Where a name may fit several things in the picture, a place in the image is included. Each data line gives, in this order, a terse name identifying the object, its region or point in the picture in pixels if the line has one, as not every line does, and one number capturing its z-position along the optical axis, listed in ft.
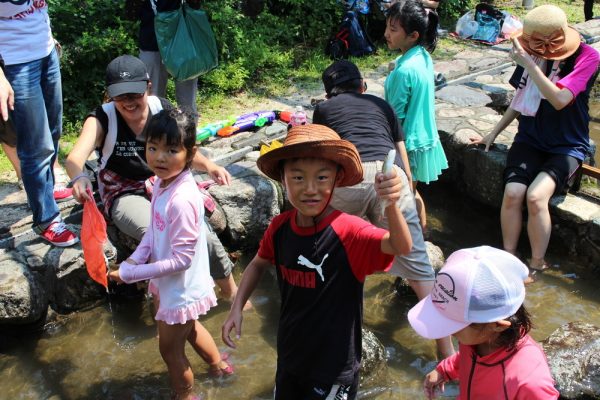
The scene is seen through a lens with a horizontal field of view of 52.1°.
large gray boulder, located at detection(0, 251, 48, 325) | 11.94
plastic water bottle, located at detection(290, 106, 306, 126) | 15.72
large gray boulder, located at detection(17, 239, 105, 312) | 12.79
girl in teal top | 12.89
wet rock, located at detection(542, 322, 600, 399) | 10.30
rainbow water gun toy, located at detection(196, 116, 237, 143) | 17.60
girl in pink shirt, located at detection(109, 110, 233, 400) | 9.21
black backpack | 24.91
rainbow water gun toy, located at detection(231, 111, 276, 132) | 18.31
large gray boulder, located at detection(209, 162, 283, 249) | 14.92
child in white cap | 6.46
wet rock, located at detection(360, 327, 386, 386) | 11.54
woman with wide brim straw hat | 13.34
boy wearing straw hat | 7.54
